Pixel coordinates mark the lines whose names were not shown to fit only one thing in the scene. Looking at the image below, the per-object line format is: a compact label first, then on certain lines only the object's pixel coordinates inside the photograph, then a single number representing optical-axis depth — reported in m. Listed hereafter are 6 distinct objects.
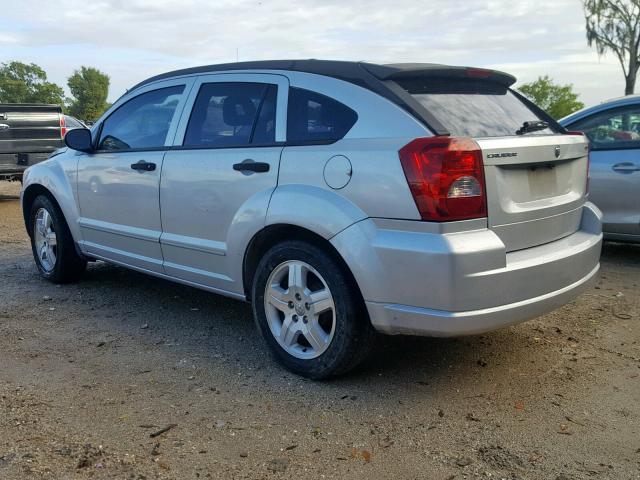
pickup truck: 11.45
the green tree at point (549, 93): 57.50
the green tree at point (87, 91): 105.77
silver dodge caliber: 3.20
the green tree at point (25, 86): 92.50
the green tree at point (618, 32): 38.81
